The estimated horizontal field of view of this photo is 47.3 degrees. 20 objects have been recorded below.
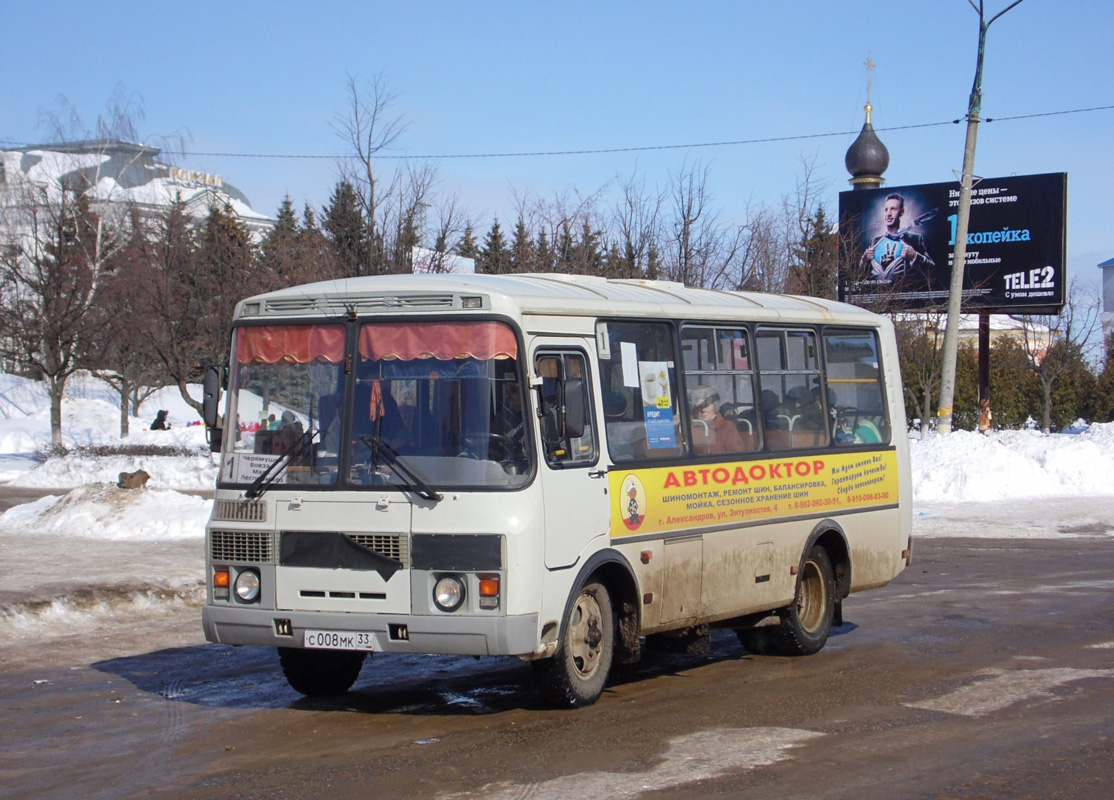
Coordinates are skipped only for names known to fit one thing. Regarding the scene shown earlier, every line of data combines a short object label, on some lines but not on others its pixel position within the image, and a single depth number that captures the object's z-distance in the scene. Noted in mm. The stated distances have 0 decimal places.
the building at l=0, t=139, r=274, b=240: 41188
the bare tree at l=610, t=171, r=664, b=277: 31625
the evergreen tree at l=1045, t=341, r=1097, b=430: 54844
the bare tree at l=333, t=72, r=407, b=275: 26031
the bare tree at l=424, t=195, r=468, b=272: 29062
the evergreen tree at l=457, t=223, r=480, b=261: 32819
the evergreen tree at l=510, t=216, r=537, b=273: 32344
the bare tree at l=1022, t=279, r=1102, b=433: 52438
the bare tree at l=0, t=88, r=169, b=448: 36906
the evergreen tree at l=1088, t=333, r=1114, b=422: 56281
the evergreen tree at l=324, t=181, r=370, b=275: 27312
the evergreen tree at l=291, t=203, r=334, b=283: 29922
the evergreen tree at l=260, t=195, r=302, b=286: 33406
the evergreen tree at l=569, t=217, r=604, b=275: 31766
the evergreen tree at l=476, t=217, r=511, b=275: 36562
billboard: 36594
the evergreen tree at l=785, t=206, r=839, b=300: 35031
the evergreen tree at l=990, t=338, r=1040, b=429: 55531
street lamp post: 24797
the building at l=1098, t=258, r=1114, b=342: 116738
